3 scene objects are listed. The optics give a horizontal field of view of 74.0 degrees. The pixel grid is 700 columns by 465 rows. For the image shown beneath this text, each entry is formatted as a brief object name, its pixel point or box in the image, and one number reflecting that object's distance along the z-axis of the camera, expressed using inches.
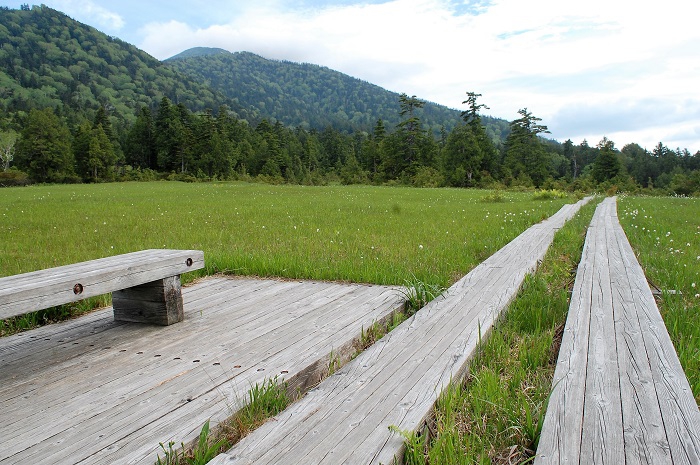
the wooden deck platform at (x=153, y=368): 77.4
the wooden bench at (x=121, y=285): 101.5
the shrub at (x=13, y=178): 2060.8
